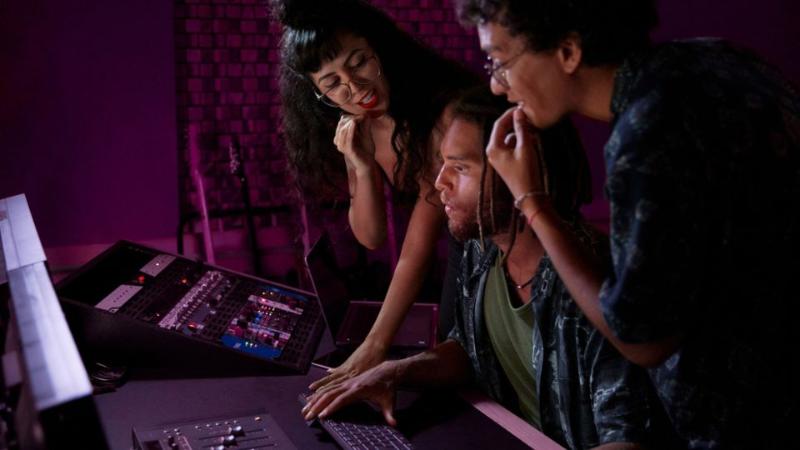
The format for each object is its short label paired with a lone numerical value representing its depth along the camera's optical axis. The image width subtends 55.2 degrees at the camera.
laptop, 1.79
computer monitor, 0.59
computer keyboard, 1.28
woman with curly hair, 1.82
